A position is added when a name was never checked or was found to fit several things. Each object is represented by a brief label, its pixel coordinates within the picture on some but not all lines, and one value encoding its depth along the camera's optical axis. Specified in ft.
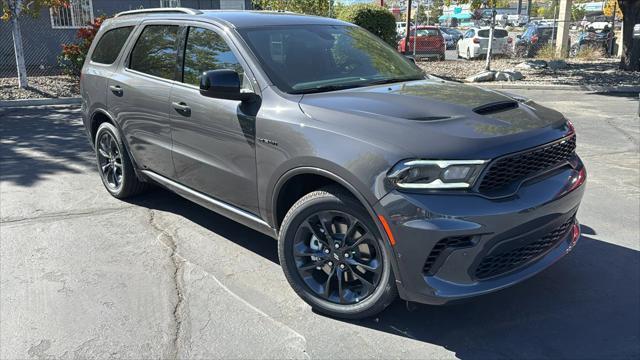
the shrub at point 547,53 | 75.01
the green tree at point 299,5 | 50.70
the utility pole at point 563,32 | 76.13
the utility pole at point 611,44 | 77.00
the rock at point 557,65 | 58.80
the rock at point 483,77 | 49.76
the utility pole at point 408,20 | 67.72
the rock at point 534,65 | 59.26
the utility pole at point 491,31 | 52.63
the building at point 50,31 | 59.00
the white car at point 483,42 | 86.38
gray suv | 9.14
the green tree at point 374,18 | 53.62
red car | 82.48
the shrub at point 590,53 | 75.00
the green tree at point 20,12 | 40.98
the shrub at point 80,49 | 42.73
